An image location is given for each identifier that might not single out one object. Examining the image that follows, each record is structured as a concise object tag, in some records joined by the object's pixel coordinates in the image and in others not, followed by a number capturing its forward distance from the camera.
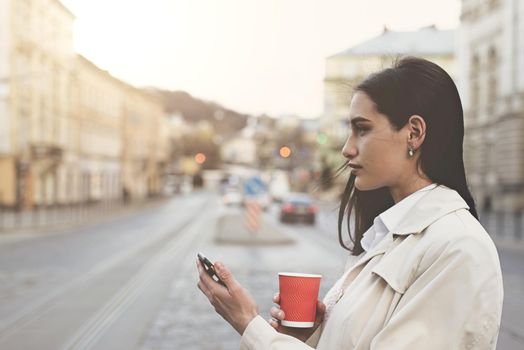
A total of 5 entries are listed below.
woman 1.78
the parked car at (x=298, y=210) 37.06
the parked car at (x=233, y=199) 62.97
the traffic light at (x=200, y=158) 52.22
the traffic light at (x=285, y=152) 25.49
